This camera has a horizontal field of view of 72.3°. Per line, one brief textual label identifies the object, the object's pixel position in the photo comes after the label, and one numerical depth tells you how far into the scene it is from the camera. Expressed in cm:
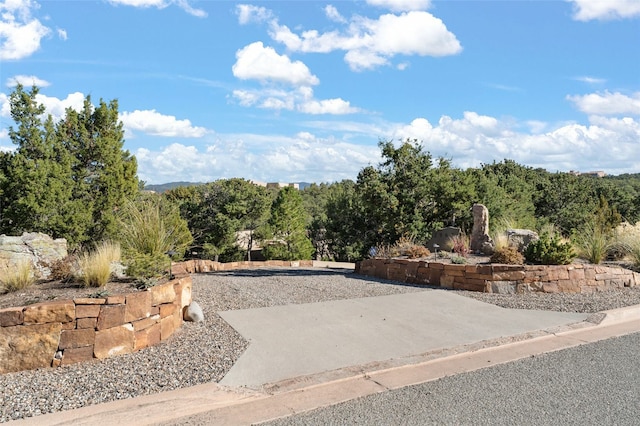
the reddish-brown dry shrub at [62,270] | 612
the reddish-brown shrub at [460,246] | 1077
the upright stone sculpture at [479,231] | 1108
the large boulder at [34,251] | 657
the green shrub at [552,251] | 870
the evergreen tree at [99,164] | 1677
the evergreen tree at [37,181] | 1456
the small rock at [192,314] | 615
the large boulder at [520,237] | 1001
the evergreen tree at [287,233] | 2891
